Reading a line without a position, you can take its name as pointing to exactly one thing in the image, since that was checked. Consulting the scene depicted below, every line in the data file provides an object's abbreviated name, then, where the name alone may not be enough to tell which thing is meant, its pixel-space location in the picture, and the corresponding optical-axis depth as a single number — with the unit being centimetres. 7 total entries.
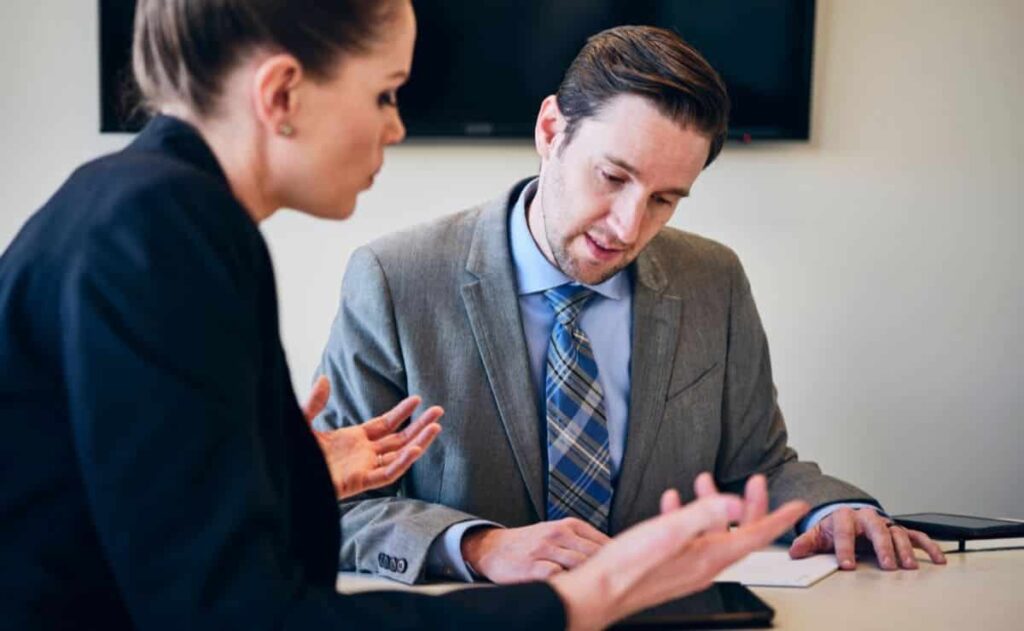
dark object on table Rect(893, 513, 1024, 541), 228
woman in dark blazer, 148
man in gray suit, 225
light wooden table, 199
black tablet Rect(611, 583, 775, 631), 191
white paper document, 210
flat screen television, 320
